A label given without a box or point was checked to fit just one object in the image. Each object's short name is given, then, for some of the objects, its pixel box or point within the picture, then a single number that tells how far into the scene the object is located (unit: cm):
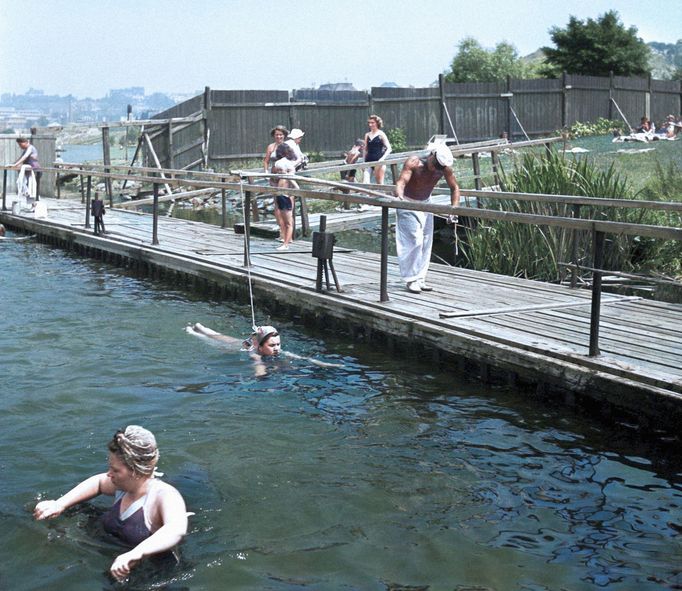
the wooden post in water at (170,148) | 2855
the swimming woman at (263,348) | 1033
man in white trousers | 1108
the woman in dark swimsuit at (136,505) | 591
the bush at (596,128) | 3569
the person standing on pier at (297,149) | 1643
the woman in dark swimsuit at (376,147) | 1997
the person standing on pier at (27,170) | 2184
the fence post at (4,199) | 2308
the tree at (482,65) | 5919
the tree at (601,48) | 4678
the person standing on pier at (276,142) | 1598
